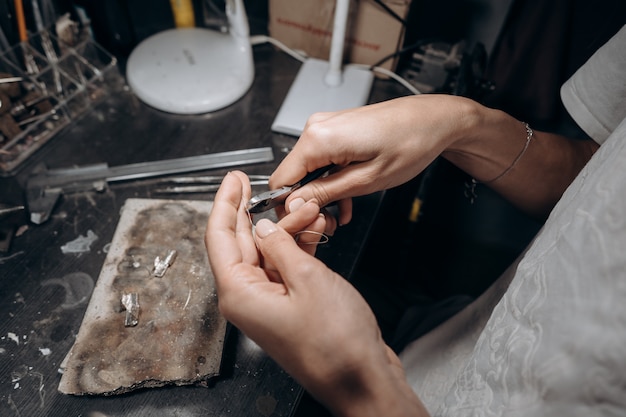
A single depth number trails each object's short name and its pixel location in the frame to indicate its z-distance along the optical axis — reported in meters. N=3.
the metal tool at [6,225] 0.75
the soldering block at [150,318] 0.60
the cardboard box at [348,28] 0.96
